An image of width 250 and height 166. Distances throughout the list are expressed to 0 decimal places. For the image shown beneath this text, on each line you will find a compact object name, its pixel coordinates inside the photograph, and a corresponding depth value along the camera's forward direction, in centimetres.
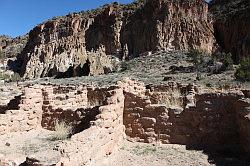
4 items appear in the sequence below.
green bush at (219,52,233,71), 1847
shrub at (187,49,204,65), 2115
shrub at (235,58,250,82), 1457
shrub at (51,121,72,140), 542
